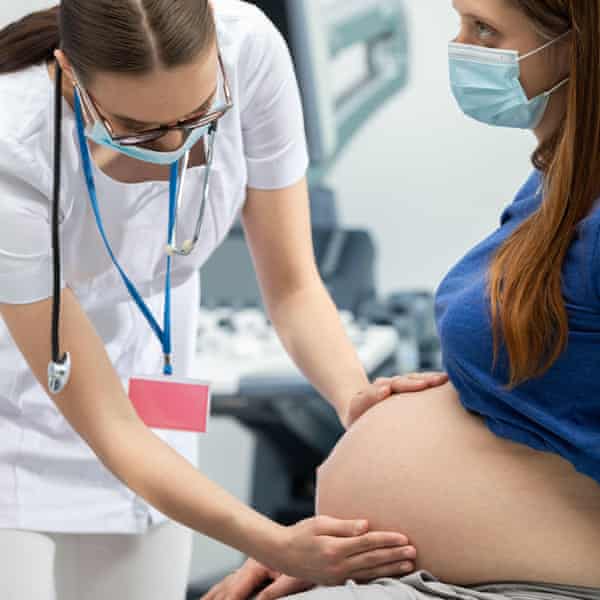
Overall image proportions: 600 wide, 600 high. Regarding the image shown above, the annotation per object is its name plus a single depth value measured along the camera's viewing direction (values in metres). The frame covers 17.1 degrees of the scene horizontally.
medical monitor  5.08
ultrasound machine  4.72
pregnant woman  2.35
